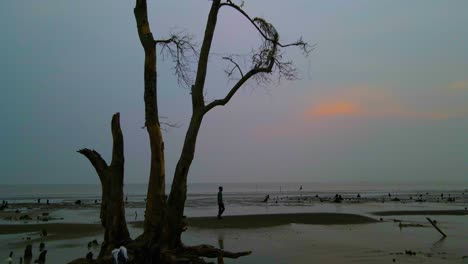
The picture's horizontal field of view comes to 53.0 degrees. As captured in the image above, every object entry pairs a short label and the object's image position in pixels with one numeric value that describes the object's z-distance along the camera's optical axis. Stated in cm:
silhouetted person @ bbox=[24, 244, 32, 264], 1469
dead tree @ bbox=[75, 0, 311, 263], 1236
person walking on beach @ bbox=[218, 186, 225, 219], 2786
